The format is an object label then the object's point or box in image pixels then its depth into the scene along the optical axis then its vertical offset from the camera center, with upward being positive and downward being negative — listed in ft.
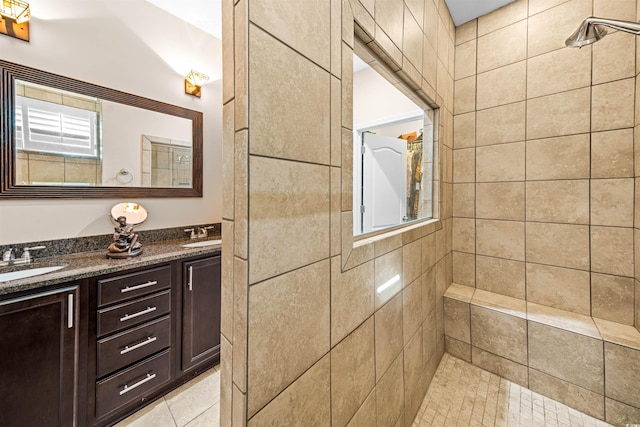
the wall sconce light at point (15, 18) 4.40 +3.57
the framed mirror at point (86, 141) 4.62 +1.59
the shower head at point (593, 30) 3.67 +2.96
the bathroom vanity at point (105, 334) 3.54 -2.25
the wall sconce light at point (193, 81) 6.98 +3.74
